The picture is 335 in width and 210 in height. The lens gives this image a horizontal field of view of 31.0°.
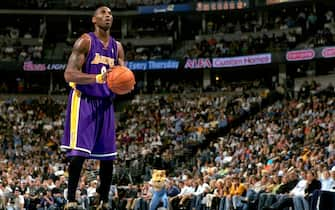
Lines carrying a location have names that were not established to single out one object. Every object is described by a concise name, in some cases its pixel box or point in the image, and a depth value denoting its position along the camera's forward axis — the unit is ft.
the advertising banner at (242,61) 102.47
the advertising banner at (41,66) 112.88
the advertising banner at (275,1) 109.35
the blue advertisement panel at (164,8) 119.96
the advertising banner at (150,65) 110.11
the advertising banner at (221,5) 115.65
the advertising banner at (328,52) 91.76
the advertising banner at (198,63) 106.63
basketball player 19.35
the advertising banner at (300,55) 95.50
